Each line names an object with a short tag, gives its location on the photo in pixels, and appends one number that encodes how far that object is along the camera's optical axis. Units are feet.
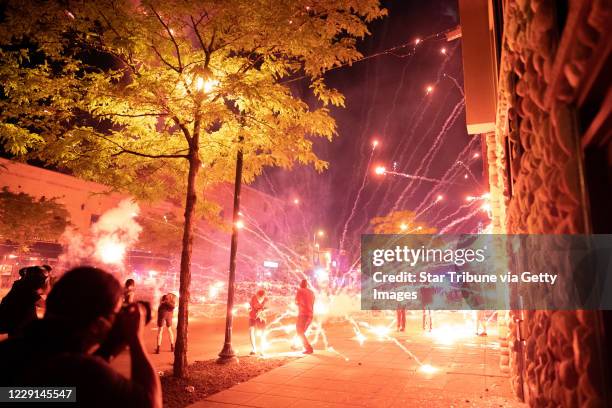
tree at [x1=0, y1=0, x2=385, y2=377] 22.86
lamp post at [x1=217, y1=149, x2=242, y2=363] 29.05
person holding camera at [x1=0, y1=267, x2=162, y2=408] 5.38
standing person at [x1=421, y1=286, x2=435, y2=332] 48.03
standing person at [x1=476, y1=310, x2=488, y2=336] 44.60
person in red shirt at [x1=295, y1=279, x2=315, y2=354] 34.20
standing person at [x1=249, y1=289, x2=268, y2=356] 32.99
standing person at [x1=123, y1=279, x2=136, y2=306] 31.65
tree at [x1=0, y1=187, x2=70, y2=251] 76.89
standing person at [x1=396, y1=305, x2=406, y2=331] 49.29
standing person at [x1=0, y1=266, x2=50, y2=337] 18.16
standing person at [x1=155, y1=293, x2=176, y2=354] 33.94
